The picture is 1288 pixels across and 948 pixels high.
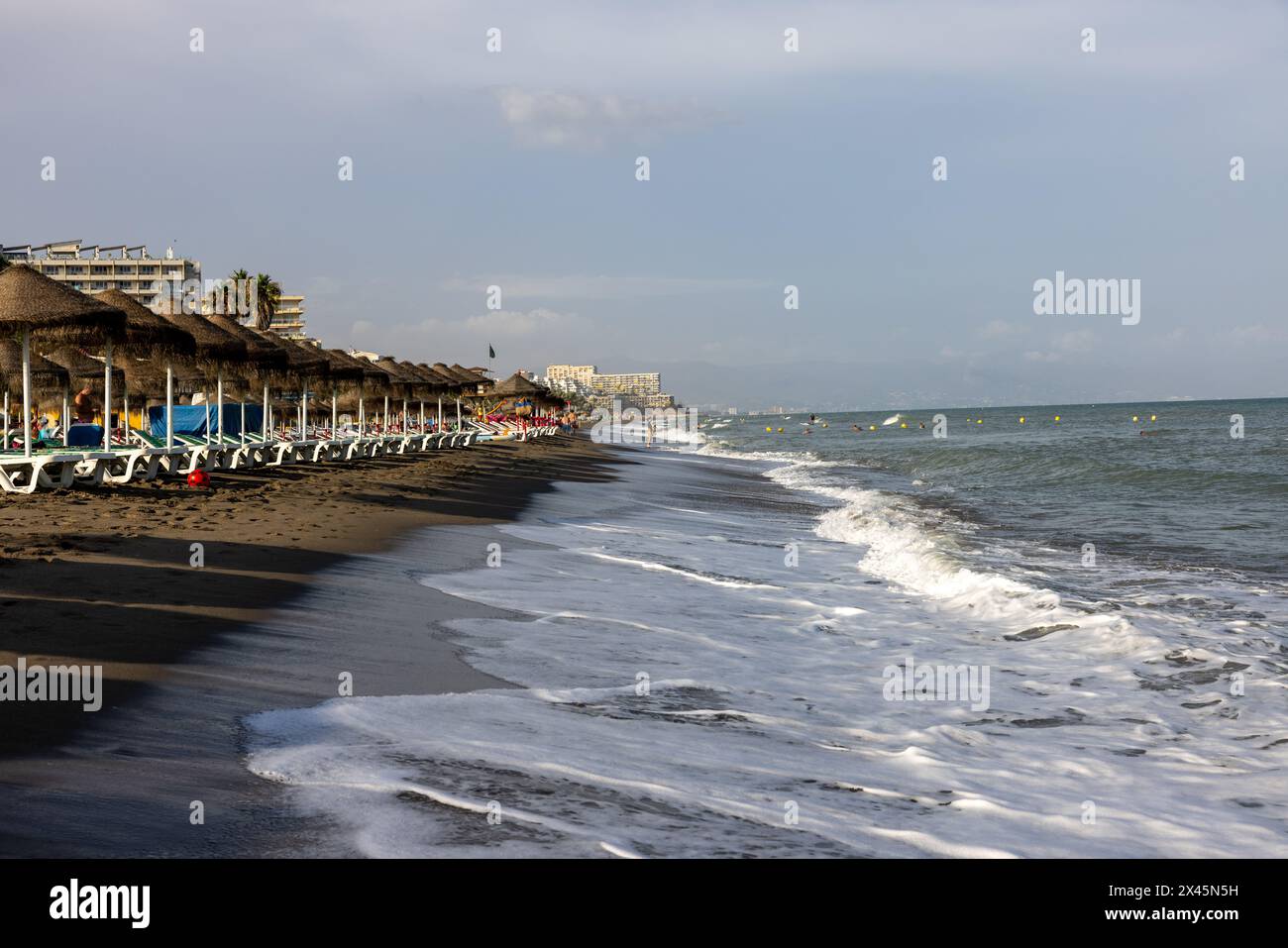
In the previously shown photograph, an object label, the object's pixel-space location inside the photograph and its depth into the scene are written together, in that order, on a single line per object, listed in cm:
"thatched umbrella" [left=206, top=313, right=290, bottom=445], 2328
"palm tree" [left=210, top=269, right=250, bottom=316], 8644
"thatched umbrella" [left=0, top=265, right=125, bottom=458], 1471
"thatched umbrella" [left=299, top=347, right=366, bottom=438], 2943
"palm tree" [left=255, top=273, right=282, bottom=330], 6962
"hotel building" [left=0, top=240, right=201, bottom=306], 12312
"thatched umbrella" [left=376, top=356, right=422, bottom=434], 3707
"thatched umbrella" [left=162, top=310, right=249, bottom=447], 2095
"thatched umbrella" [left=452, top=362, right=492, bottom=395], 4691
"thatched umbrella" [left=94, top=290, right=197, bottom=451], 1722
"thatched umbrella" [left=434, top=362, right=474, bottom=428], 4488
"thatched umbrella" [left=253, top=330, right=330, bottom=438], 2688
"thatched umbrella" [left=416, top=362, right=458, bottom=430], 4142
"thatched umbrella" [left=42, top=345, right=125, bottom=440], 2412
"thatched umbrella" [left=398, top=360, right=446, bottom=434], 3959
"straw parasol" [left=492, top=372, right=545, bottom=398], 5581
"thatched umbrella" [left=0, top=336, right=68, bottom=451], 2158
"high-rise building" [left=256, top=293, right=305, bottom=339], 13575
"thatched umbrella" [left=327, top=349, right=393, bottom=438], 3176
